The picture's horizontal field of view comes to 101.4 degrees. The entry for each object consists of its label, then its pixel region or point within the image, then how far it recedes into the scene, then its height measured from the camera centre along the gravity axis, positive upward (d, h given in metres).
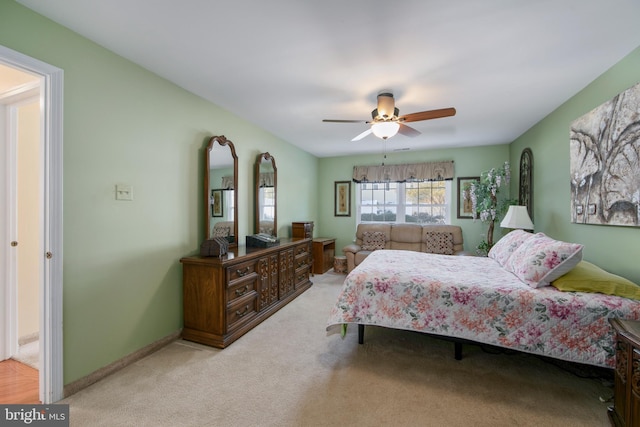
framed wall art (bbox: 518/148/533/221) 3.86 +0.51
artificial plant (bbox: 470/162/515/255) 4.43 +0.27
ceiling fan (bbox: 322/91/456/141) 2.60 +0.97
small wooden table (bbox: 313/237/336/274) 5.16 -0.83
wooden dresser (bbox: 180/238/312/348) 2.48 -0.83
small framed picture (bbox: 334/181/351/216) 5.97 +0.37
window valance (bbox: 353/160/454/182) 5.18 +0.87
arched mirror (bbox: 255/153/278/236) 3.88 +0.31
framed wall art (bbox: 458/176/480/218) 5.05 +0.32
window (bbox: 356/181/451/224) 5.39 +0.26
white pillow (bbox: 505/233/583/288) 1.99 -0.38
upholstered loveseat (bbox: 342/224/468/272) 4.92 -0.50
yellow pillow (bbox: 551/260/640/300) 1.82 -0.50
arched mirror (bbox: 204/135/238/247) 2.93 +0.30
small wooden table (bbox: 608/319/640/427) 1.34 -0.89
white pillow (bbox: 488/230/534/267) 2.79 -0.35
